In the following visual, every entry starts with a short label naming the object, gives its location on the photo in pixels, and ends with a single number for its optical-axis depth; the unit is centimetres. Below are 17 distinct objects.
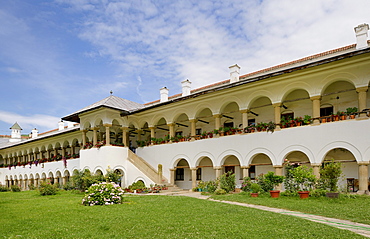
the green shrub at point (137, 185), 1828
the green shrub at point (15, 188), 2423
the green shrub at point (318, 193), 1191
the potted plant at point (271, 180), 1318
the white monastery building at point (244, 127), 1346
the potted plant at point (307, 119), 1446
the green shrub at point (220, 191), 1493
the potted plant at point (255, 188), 1342
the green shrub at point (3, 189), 2589
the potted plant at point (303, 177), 1241
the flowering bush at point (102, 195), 1127
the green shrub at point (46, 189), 1719
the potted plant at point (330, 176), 1206
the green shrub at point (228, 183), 1559
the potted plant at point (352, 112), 1315
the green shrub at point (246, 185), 1466
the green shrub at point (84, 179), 1775
